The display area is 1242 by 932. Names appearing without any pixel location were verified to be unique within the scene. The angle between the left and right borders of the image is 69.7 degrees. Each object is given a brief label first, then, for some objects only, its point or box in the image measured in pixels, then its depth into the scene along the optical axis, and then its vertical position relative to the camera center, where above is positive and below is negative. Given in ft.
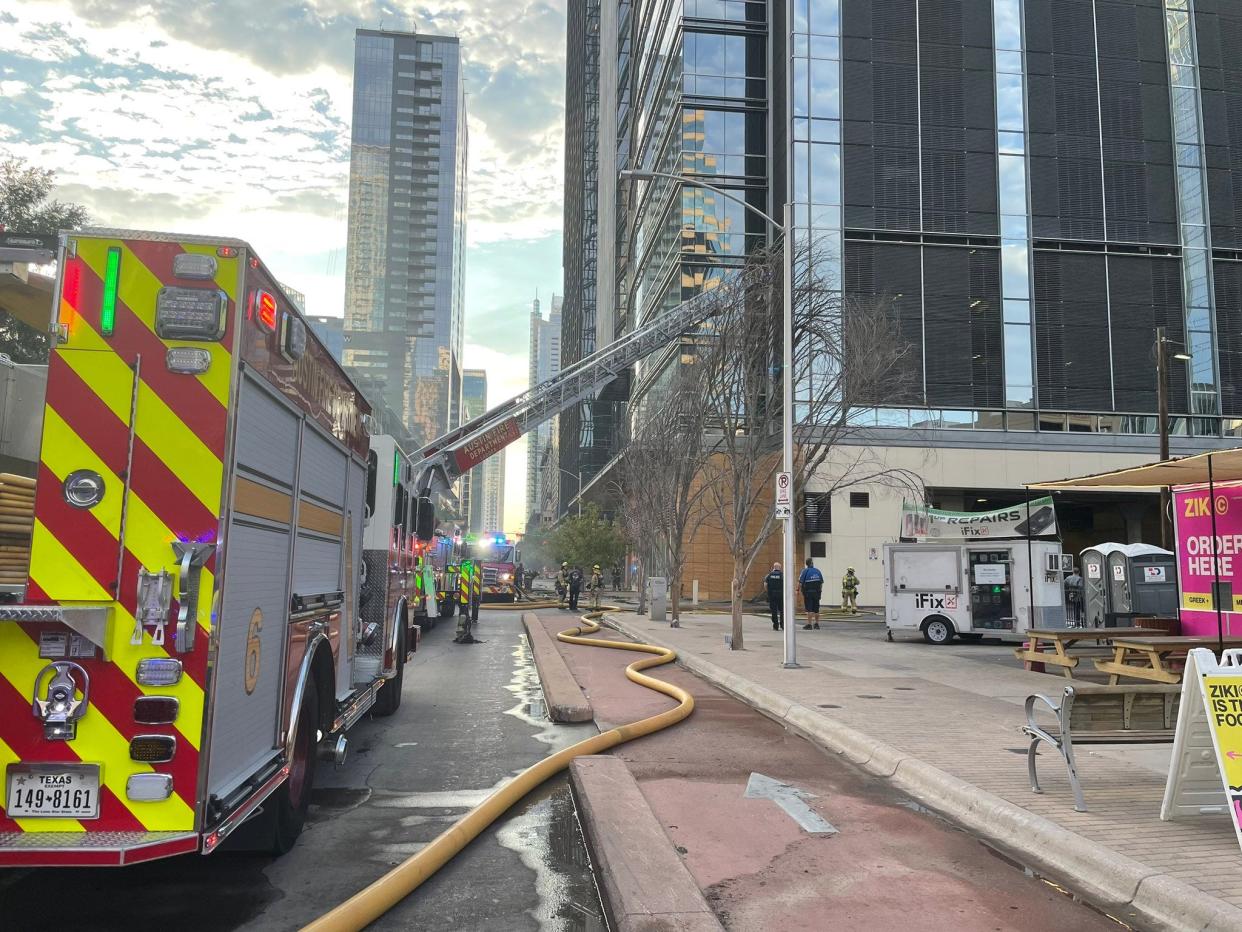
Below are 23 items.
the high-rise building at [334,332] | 499.10 +130.42
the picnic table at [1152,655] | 34.96 -3.44
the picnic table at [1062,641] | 42.16 -3.52
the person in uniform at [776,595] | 78.38 -2.55
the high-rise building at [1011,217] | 130.31 +52.80
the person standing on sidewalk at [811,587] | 80.12 -1.82
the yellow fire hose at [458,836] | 13.12 -5.18
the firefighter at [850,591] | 112.37 -2.99
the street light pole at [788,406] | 46.16 +8.79
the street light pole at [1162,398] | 82.99 +16.34
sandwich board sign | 15.44 -3.11
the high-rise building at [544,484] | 464.40 +46.28
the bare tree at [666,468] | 78.07 +10.10
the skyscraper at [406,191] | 576.61 +233.06
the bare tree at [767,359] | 60.64 +14.83
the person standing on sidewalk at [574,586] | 102.70 -2.64
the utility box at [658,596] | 89.15 -3.16
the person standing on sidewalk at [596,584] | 115.85 -2.69
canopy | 32.40 +4.04
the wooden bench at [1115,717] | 18.62 -3.11
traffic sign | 47.78 +4.13
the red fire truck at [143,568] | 12.05 -0.15
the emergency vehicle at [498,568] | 123.95 -0.87
